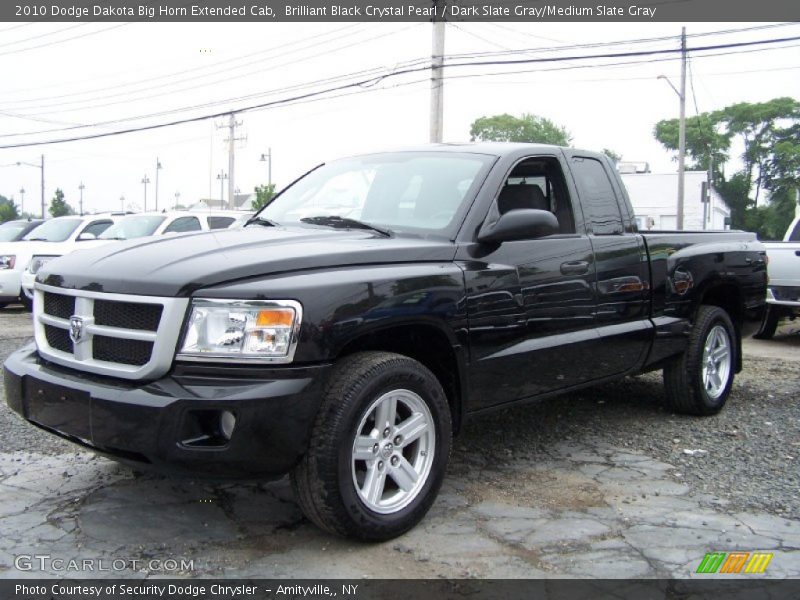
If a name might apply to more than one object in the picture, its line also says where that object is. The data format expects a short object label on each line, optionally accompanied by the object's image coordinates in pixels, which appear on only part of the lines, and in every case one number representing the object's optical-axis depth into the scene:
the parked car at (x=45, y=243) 12.70
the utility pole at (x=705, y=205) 26.35
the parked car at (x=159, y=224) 12.95
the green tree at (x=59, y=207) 69.31
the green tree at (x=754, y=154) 65.44
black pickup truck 3.03
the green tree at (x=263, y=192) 41.21
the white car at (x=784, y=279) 9.55
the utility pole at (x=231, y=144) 35.06
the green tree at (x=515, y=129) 73.75
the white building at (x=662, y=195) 46.97
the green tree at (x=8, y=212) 70.65
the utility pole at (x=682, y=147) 29.11
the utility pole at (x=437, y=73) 17.64
